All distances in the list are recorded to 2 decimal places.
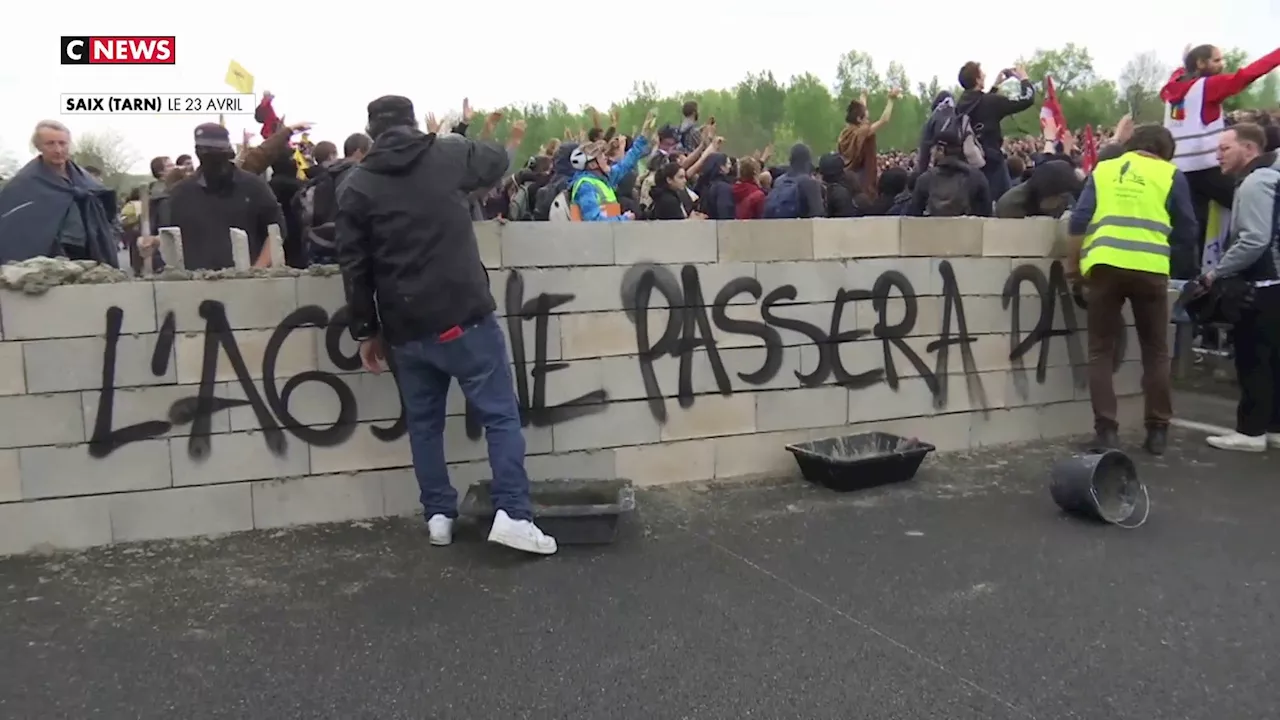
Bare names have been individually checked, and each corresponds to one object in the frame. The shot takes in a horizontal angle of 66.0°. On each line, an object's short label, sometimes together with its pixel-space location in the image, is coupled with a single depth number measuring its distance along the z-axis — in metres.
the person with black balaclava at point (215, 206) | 5.59
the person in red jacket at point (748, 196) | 8.66
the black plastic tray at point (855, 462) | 5.30
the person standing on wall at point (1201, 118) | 7.39
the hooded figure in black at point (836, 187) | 8.02
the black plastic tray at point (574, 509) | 4.49
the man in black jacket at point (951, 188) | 7.37
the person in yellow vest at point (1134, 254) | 5.71
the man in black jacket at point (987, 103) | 8.23
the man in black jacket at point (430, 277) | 4.29
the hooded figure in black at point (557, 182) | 7.46
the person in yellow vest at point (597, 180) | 6.33
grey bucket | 4.77
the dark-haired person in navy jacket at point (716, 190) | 8.91
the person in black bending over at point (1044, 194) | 6.83
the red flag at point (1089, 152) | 11.05
